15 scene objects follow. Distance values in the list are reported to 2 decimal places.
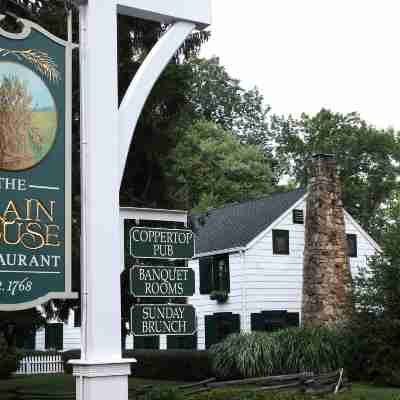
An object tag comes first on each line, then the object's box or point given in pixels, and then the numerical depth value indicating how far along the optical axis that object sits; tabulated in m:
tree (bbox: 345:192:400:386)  18.20
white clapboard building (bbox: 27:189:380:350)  26.36
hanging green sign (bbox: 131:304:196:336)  7.02
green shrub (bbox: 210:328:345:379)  18.83
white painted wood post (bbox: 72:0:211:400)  6.61
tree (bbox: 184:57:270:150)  46.94
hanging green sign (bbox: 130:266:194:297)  7.03
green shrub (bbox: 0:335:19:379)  23.50
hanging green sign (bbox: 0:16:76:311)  6.31
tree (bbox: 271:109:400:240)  44.66
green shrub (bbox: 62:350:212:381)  21.08
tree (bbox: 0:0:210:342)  15.30
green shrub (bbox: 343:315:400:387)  18.09
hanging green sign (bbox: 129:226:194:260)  7.08
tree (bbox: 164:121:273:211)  34.56
